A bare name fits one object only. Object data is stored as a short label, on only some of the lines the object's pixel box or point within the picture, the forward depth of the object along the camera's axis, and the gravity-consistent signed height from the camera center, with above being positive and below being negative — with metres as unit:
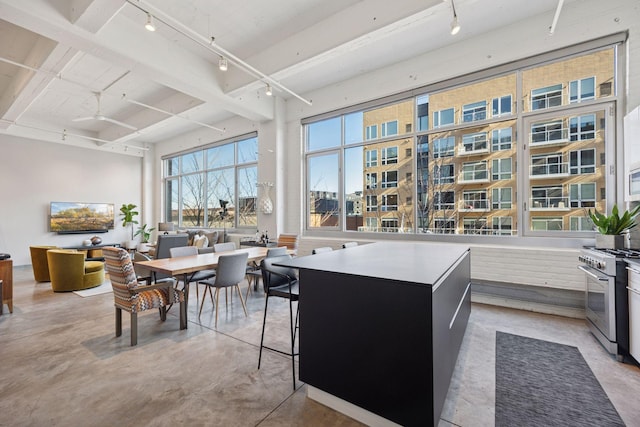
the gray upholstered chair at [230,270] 3.44 -0.71
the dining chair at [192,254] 3.92 -0.62
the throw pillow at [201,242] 6.29 -0.64
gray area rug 1.87 -1.36
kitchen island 1.55 -0.76
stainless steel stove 2.55 -0.81
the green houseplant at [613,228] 3.01 -0.20
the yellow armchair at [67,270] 4.99 -0.99
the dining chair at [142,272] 3.81 -0.97
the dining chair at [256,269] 3.47 -0.89
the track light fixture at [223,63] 3.75 +1.98
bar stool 2.51 -0.67
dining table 3.17 -0.61
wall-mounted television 7.97 -0.10
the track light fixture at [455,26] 2.80 +1.83
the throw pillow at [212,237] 7.32 -0.62
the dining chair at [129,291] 2.94 -0.84
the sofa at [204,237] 6.35 -0.59
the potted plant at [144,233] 9.38 -0.64
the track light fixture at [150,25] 3.00 +1.98
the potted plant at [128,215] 9.21 -0.04
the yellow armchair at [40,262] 5.64 -0.95
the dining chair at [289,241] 5.70 -0.58
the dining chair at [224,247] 4.63 -0.57
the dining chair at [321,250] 3.18 -0.44
